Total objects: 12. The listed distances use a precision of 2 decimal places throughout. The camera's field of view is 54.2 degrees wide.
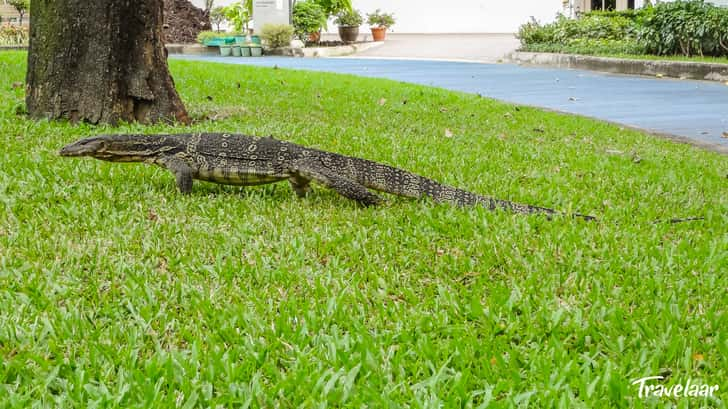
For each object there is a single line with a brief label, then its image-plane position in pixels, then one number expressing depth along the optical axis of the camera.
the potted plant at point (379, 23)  35.28
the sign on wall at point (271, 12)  29.38
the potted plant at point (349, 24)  33.25
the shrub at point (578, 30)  24.73
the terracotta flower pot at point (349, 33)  33.28
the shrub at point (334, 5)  32.78
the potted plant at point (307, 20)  30.34
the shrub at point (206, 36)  30.05
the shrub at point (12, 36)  28.38
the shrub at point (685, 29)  18.34
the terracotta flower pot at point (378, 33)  35.28
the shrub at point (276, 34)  28.11
